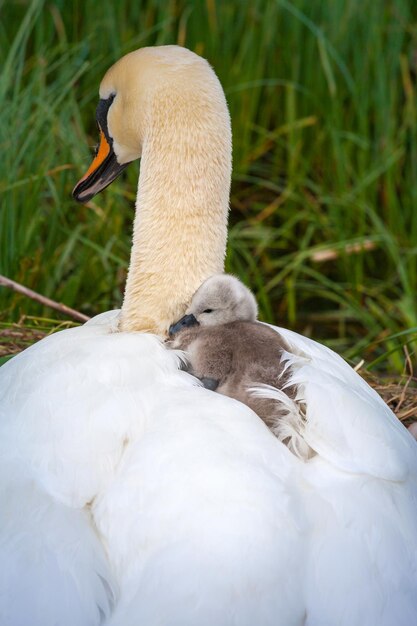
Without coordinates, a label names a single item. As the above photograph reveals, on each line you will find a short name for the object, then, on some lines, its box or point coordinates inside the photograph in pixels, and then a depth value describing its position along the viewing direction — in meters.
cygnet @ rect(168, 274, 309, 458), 5.00
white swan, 4.22
